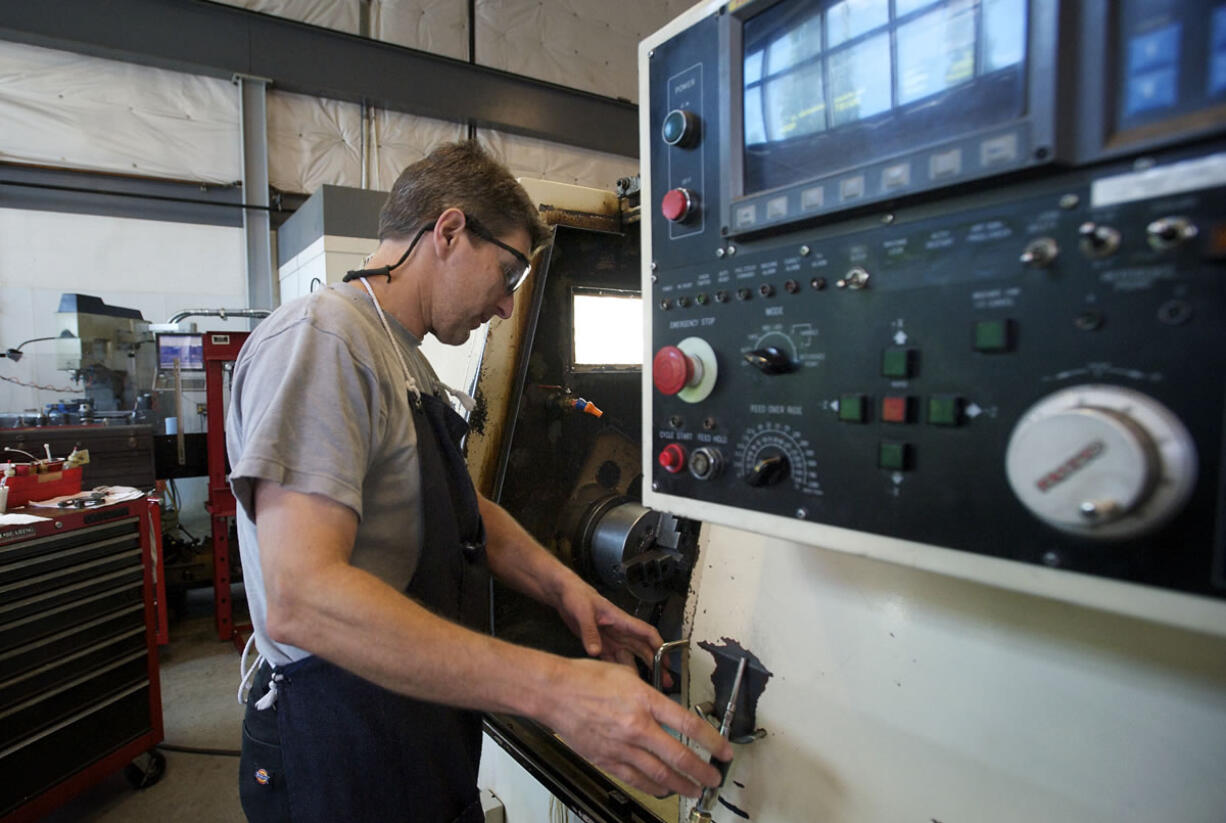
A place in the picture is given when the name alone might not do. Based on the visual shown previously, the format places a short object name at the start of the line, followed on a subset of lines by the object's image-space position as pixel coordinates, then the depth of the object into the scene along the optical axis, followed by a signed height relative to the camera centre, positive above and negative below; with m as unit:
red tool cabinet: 1.66 -0.76
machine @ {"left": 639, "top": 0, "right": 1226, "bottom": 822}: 0.39 +0.00
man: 0.59 -0.21
